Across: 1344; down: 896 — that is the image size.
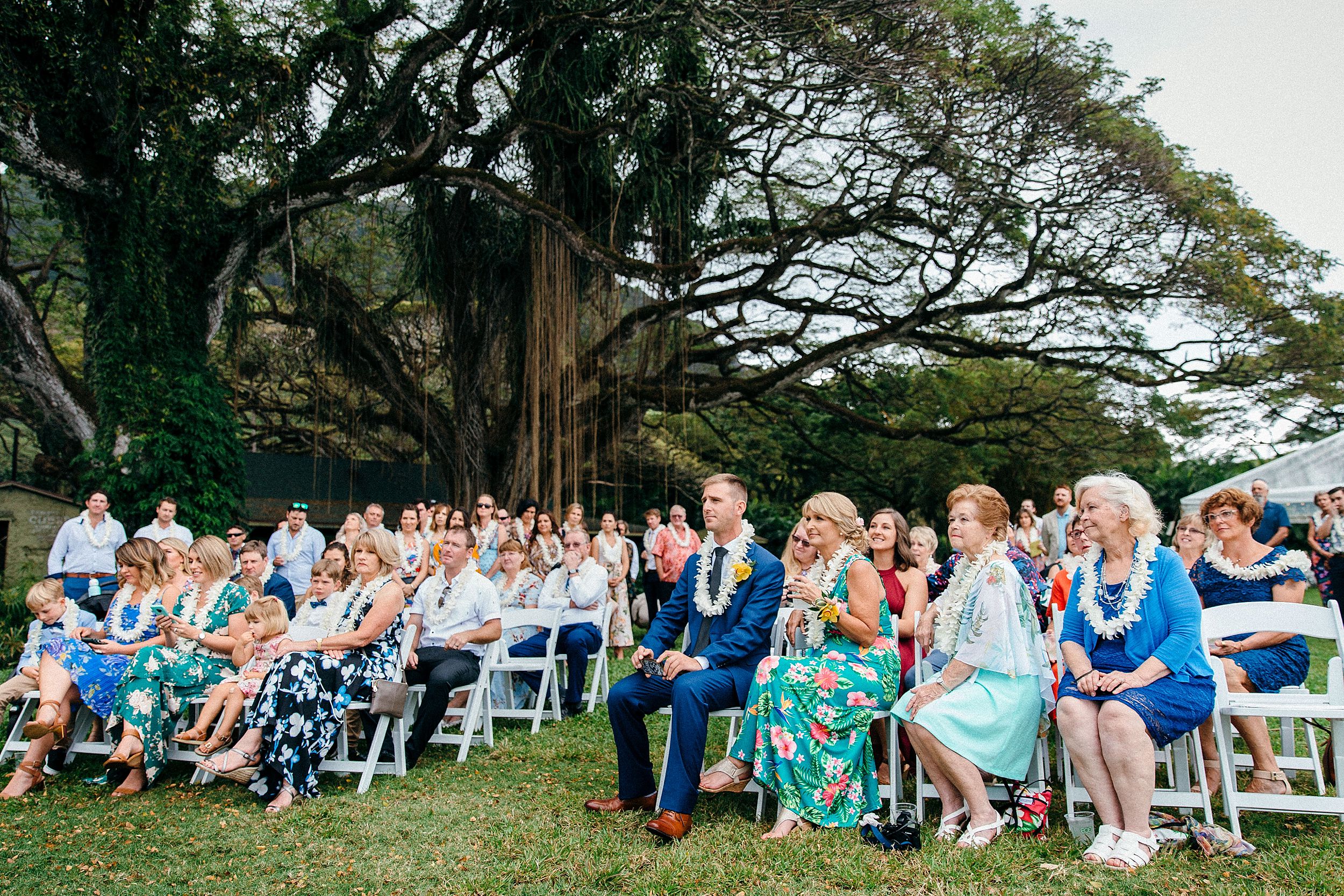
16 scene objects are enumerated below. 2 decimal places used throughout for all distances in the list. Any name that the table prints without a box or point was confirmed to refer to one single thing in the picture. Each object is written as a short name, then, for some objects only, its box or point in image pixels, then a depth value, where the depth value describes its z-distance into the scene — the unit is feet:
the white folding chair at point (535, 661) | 20.27
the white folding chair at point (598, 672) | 22.49
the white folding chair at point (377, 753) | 15.62
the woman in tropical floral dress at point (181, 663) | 16.16
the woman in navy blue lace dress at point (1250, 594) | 13.41
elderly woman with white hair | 11.19
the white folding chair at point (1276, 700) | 11.67
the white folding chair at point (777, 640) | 15.62
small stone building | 39.06
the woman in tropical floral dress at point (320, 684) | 15.10
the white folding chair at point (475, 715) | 17.88
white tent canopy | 45.83
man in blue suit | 13.62
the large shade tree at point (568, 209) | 36.22
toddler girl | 16.14
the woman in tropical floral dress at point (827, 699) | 12.88
